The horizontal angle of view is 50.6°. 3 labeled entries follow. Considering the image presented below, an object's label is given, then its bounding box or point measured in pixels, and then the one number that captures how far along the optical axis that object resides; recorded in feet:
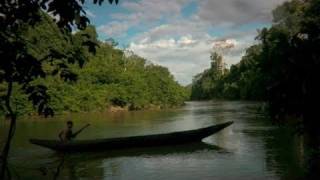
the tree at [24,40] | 9.82
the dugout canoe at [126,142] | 43.98
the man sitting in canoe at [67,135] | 44.84
